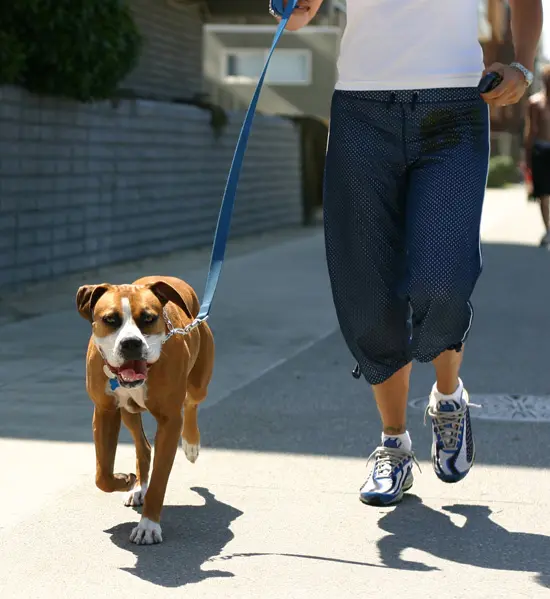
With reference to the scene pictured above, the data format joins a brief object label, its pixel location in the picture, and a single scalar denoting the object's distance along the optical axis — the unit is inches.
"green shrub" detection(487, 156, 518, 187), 3451.9
